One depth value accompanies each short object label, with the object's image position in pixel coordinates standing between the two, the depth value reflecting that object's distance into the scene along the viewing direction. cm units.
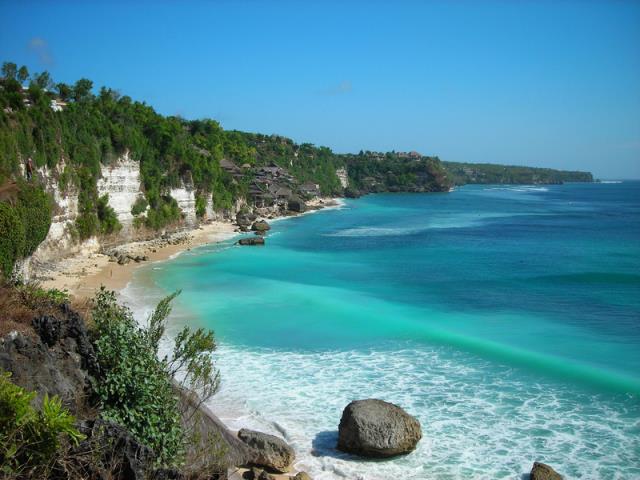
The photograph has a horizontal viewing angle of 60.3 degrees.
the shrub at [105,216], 3894
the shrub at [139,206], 4319
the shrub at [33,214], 2494
